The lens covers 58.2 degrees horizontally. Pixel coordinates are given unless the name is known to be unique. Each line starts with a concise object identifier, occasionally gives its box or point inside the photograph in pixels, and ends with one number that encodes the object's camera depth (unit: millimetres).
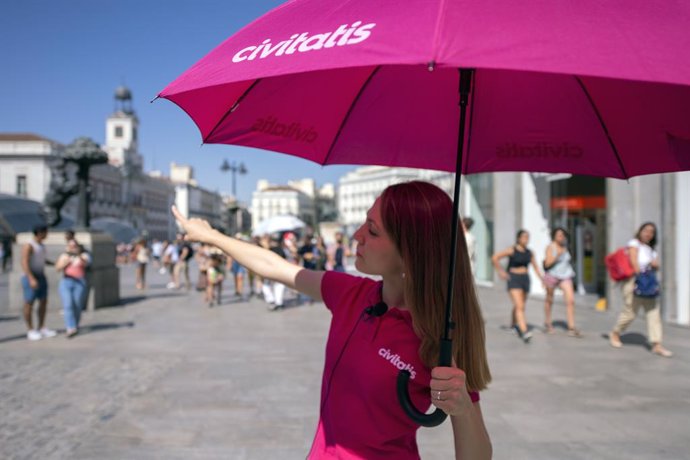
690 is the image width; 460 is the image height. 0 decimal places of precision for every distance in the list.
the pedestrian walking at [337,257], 15977
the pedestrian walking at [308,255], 15117
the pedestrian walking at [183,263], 18969
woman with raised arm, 1691
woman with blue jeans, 9570
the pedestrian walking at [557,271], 9719
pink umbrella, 1410
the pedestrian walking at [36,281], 9277
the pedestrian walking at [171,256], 23270
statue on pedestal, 14578
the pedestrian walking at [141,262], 19688
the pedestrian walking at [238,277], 16500
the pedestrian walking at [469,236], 10028
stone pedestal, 13023
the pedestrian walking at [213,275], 14508
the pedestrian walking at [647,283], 7938
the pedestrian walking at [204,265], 15584
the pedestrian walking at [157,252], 37419
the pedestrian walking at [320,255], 15997
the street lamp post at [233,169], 43594
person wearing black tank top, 9109
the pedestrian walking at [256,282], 16328
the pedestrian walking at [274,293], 13312
